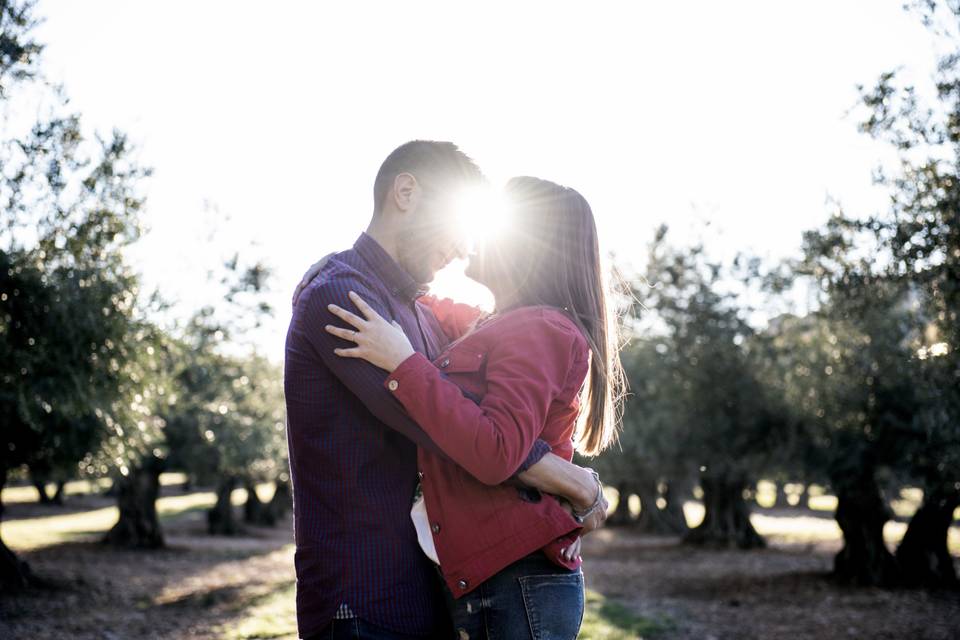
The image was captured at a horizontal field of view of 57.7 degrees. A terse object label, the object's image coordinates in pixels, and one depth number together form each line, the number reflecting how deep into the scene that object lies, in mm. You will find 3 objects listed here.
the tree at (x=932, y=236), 7762
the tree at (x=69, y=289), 9211
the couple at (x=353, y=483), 2641
